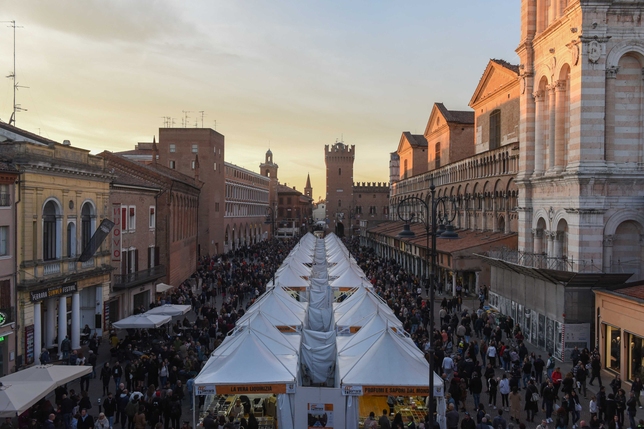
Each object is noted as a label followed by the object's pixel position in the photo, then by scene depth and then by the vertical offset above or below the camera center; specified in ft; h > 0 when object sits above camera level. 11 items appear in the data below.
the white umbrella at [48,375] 47.24 -13.14
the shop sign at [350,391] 46.44 -13.54
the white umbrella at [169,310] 81.76 -13.54
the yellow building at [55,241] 69.82 -4.07
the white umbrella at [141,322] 75.10 -13.83
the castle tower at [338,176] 404.96 +24.08
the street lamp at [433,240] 37.83 -1.99
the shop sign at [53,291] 71.46 -10.10
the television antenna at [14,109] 96.14 +16.10
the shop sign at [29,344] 70.03 -15.58
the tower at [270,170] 446.19 +32.03
